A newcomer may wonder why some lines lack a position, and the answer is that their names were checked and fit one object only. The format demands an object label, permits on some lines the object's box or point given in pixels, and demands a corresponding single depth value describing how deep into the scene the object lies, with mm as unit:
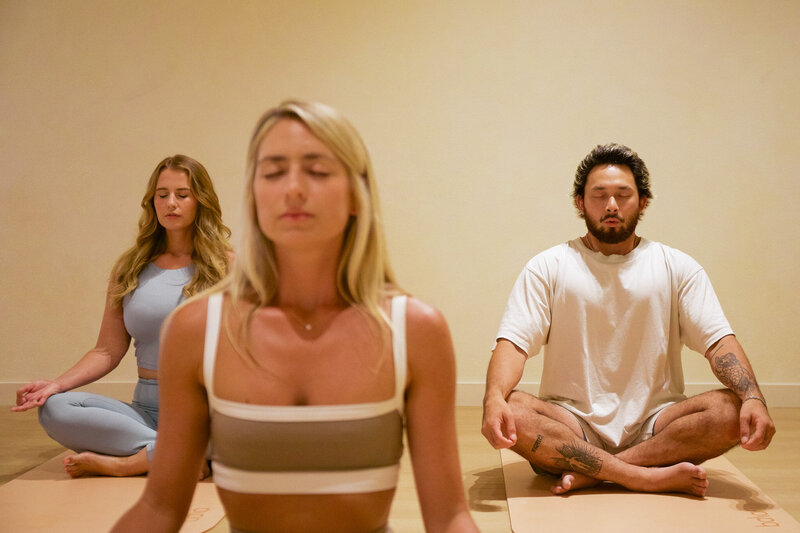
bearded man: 2385
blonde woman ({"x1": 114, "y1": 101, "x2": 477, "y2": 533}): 999
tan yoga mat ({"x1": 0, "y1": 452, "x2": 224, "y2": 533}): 2162
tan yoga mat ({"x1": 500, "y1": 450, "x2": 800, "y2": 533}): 2121
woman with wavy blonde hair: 2633
